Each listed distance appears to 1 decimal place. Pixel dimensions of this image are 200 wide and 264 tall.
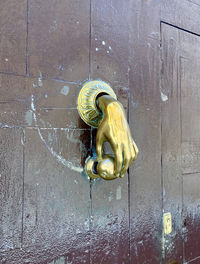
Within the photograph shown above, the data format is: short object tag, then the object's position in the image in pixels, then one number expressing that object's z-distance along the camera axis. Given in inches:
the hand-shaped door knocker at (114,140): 22.0
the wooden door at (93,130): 22.1
